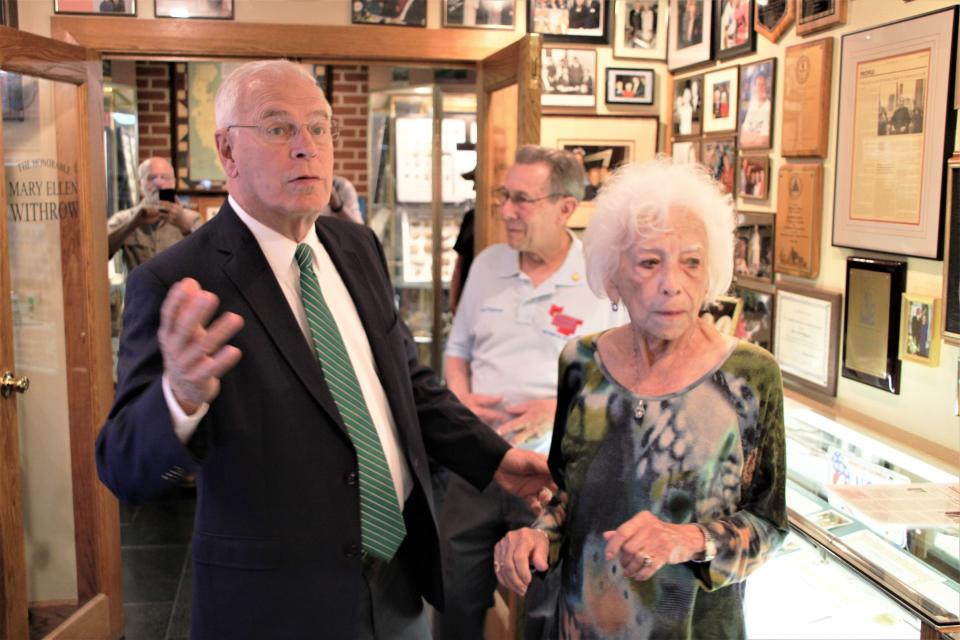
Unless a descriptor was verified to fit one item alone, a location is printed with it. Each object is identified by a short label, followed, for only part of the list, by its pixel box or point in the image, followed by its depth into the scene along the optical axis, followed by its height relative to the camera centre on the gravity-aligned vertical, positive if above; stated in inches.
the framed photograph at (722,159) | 154.7 +7.2
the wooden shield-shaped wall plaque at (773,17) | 135.4 +27.4
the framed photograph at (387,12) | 154.8 +30.9
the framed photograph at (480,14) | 157.2 +31.4
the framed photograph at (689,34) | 161.6 +29.8
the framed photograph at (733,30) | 147.6 +27.9
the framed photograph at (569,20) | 166.9 +32.7
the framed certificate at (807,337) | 125.6 -18.8
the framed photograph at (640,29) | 175.5 +32.2
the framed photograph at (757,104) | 142.4 +15.3
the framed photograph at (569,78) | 174.4 +22.8
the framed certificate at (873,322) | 111.9 -14.7
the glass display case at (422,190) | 214.2 +2.1
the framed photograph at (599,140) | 178.5 +11.5
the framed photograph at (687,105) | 166.2 +17.4
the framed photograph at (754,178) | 144.4 +3.8
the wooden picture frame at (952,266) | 98.8 -6.6
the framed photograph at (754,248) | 143.9 -7.3
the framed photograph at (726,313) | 150.6 -18.3
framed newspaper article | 102.3 +8.1
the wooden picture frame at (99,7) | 146.6 +29.8
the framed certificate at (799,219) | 129.6 -2.4
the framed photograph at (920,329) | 104.9 -14.3
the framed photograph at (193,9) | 149.9 +30.2
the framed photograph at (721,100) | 153.9 +17.1
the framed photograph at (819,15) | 121.9 +25.2
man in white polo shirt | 115.1 -17.1
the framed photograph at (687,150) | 167.9 +9.4
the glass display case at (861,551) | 72.1 -28.3
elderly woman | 64.3 -16.7
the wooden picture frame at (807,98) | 125.8 +14.4
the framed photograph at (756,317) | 143.7 -18.1
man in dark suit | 65.6 -15.4
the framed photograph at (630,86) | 177.8 +21.8
